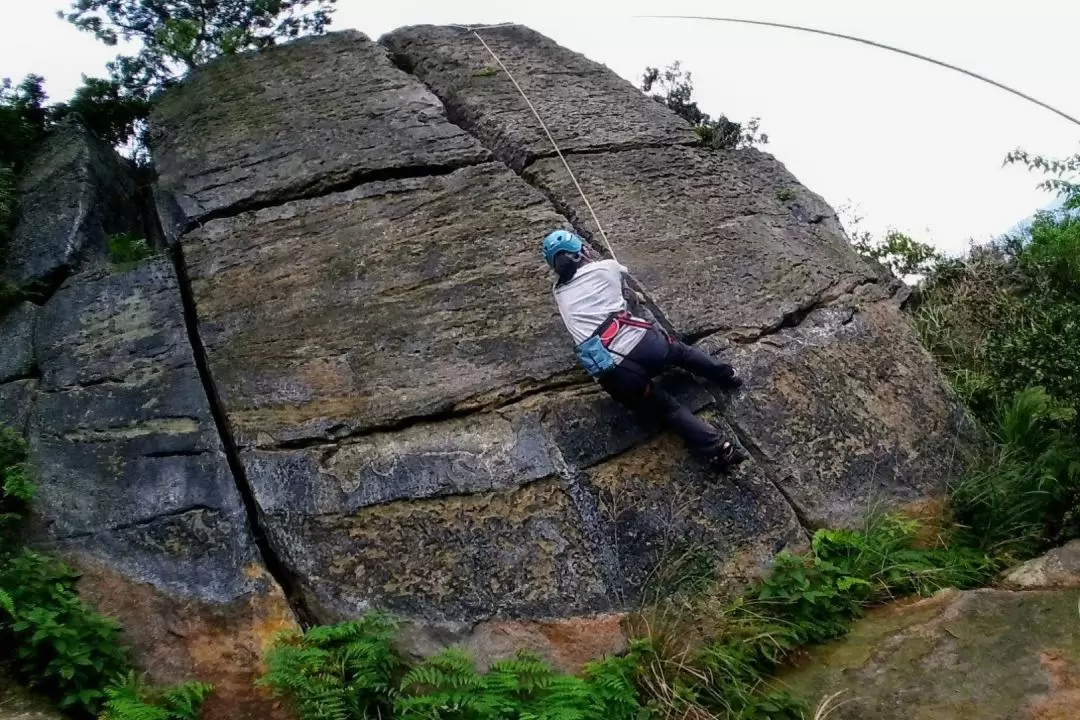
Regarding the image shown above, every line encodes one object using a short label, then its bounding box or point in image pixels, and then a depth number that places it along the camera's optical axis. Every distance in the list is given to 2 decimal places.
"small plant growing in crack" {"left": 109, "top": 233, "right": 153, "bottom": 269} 7.68
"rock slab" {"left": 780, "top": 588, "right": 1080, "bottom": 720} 4.54
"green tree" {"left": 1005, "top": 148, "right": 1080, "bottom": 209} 8.05
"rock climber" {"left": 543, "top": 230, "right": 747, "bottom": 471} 6.00
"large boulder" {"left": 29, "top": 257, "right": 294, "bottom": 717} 5.36
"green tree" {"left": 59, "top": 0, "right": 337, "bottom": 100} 10.30
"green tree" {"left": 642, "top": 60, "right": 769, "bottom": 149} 10.31
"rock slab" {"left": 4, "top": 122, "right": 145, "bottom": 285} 7.61
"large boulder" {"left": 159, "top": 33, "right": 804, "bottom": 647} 5.67
